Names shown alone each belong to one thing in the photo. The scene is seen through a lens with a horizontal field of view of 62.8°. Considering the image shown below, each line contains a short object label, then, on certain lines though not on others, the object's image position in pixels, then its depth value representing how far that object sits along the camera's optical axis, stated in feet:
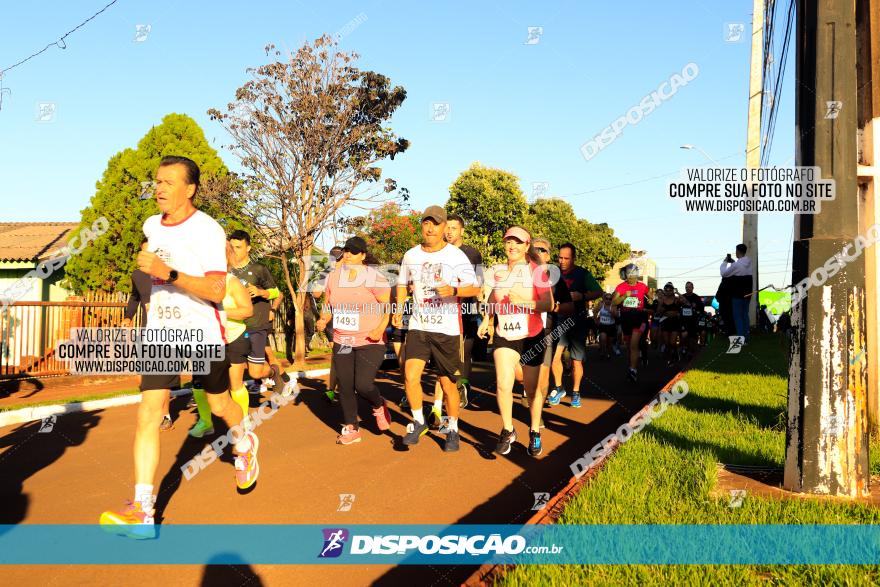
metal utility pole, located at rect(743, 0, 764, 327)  79.30
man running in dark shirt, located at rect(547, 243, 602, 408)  33.42
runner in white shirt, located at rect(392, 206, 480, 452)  23.08
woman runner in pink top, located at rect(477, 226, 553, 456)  21.90
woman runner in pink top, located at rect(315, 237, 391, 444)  24.27
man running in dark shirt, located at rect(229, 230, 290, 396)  28.96
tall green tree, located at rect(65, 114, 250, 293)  64.75
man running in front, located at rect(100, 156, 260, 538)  14.29
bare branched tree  59.88
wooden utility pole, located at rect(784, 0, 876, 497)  14.35
